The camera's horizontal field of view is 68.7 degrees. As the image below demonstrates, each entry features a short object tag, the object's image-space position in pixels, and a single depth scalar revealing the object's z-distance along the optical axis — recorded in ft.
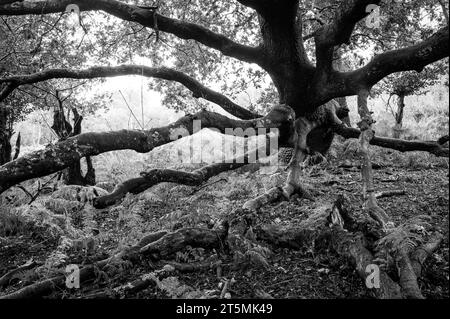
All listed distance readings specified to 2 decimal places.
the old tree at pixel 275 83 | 12.48
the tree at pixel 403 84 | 31.84
